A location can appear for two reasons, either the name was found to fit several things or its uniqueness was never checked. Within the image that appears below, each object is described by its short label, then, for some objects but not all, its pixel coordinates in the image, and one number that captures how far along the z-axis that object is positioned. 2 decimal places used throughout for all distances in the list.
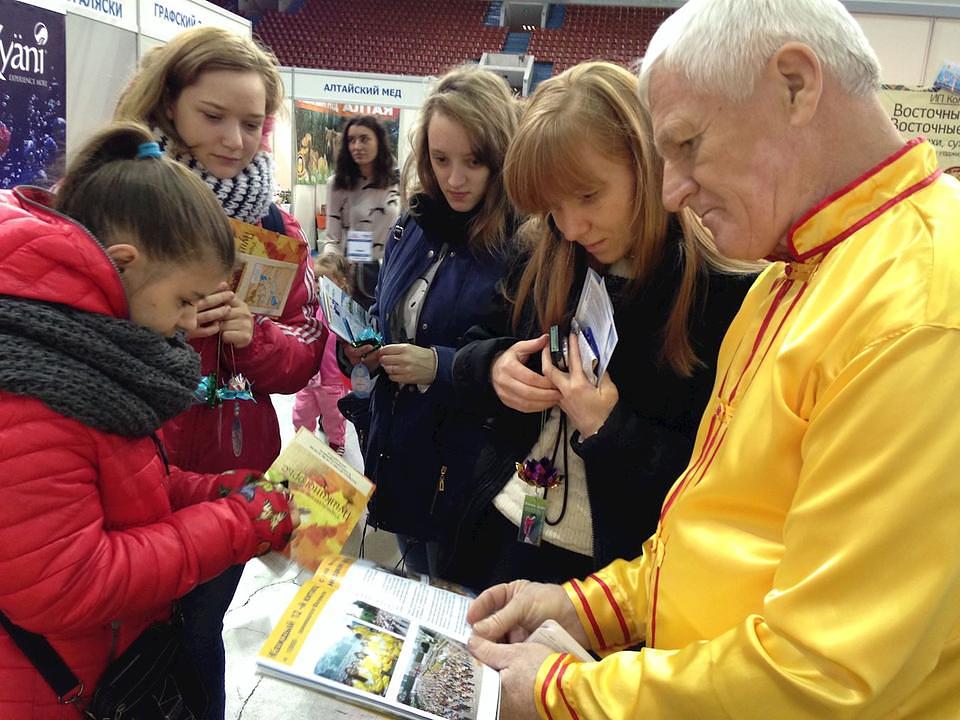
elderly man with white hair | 0.63
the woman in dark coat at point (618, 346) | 1.26
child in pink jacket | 4.32
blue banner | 3.35
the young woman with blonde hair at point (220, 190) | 1.57
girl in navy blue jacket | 1.89
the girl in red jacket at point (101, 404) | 0.97
